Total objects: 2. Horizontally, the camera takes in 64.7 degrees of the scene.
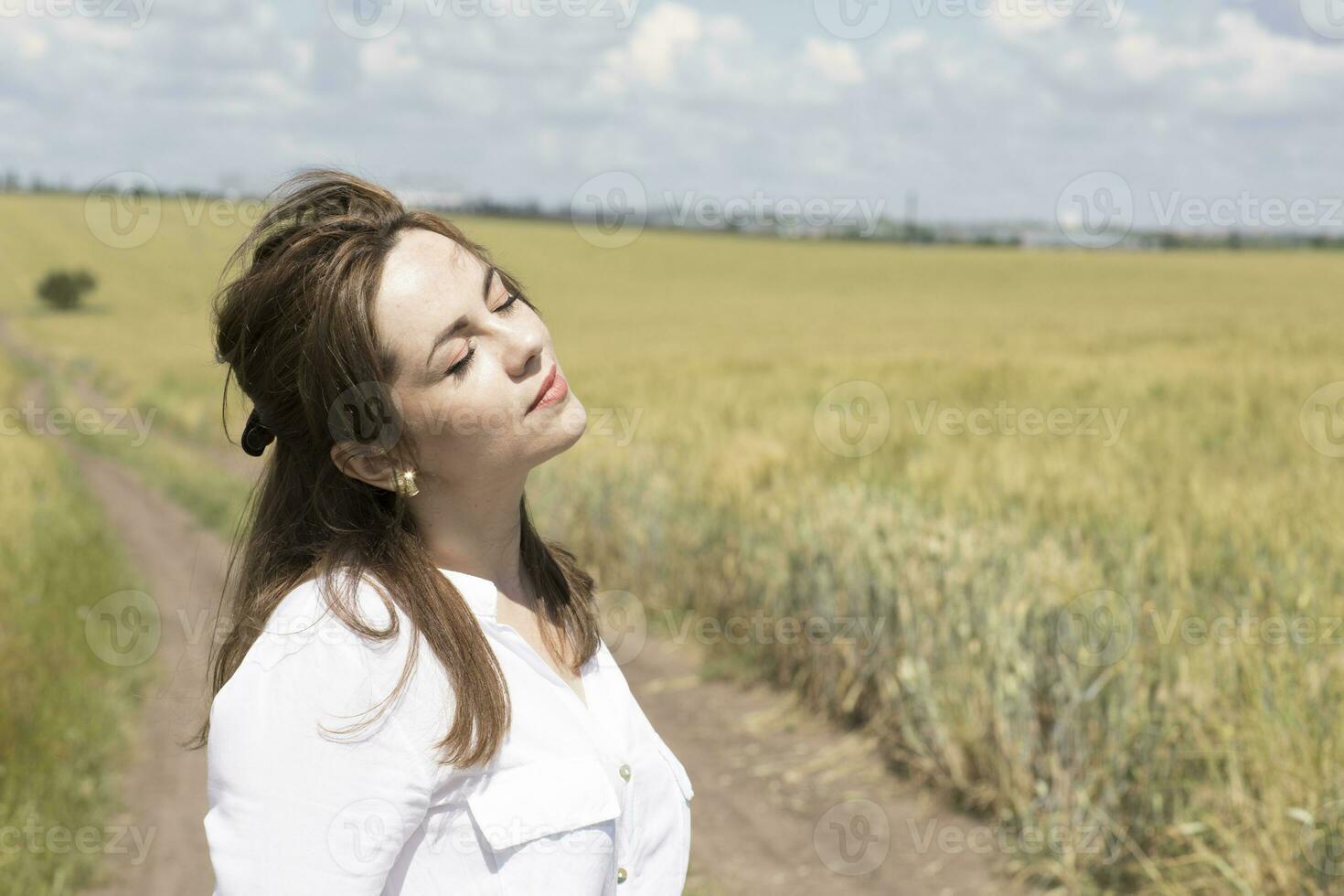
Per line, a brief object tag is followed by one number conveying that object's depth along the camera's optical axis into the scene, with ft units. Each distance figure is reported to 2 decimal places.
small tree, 142.92
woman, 3.49
